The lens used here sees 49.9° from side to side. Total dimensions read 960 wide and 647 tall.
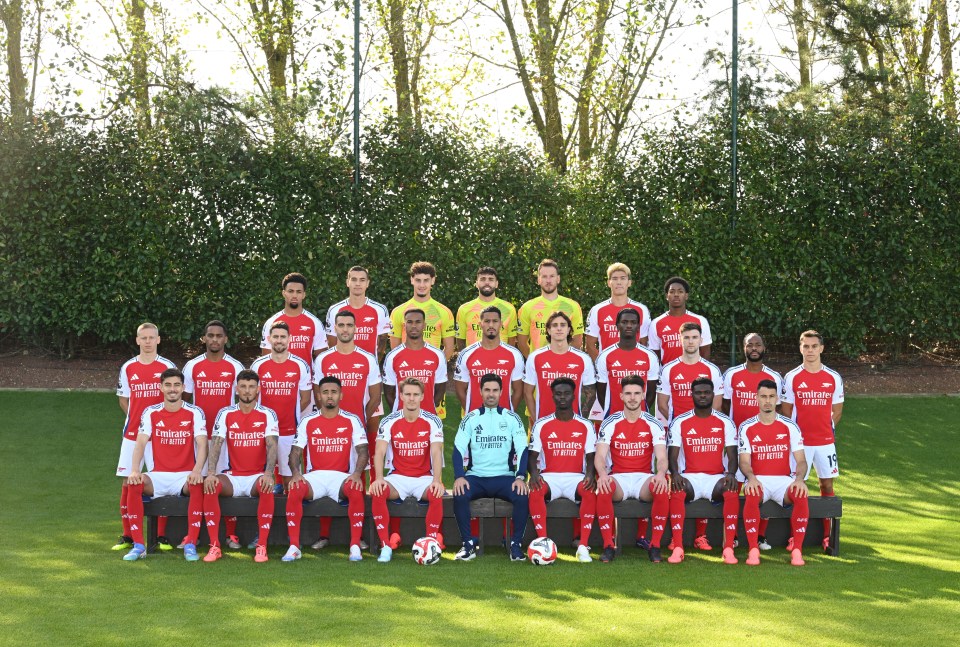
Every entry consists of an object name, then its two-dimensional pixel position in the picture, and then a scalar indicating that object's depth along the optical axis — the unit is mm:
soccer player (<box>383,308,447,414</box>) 8609
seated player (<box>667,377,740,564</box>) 7621
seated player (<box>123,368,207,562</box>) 7602
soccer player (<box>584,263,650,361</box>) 8984
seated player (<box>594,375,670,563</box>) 7570
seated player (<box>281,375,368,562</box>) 7480
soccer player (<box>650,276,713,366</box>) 8820
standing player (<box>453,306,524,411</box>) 8594
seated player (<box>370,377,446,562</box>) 7602
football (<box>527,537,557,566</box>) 7098
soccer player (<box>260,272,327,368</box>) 8789
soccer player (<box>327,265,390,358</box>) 9086
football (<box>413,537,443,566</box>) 7105
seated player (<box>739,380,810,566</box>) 7527
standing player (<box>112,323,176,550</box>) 8078
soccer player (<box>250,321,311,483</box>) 8258
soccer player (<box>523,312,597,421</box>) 8414
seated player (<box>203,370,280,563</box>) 7613
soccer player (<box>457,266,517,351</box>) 9094
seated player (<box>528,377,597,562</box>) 7637
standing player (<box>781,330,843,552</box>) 8102
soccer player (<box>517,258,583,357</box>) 9398
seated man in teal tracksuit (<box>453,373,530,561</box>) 7520
